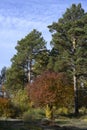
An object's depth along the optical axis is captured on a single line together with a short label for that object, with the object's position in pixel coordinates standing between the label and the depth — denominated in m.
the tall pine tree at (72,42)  41.45
